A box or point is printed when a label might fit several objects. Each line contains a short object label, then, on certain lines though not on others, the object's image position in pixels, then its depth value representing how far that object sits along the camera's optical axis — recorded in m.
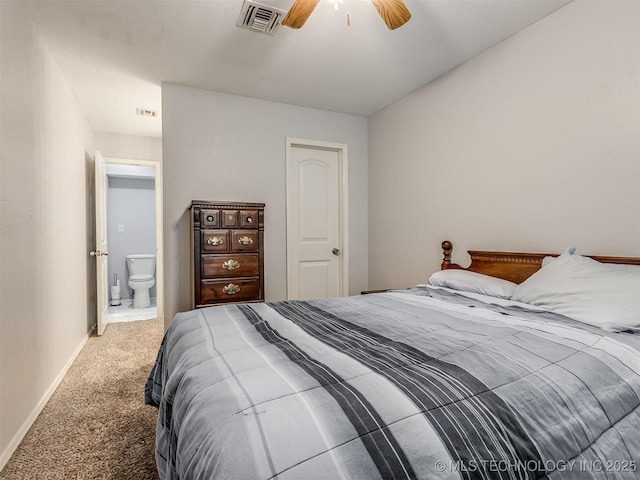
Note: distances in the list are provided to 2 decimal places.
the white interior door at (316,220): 3.66
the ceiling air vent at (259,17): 2.03
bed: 0.65
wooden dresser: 2.73
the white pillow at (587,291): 1.40
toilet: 5.21
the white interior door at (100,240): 3.68
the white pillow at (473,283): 2.05
